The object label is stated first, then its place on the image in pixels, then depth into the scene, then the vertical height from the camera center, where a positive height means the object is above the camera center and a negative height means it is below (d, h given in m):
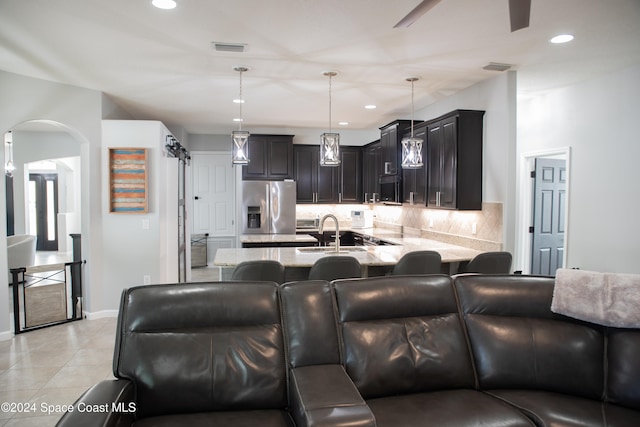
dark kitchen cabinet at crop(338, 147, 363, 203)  7.66 +0.46
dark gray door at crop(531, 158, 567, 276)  5.28 -0.27
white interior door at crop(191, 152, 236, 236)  8.00 +0.09
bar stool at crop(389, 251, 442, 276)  3.52 -0.56
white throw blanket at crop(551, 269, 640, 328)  1.95 -0.49
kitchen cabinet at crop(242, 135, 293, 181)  7.16 +0.74
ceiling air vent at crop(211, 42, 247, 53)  3.34 +1.28
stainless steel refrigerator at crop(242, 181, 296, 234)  6.87 -0.14
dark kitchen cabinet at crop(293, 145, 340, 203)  7.47 +0.44
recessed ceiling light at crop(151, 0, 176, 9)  2.57 +1.26
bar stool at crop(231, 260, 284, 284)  3.13 -0.56
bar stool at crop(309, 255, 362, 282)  3.31 -0.57
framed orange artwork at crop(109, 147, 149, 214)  4.96 +0.22
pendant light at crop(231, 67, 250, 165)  3.85 +0.50
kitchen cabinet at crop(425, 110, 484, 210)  4.39 +0.44
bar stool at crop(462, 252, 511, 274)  3.61 -0.58
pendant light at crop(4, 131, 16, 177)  6.47 +0.88
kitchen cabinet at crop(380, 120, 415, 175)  5.68 +0.80
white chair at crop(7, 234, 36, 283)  6.09 -0.81
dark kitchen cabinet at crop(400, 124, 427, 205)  5.09 +0.24
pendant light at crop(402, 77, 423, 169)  3.97 +0.46
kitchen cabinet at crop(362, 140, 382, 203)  6.83 +0.53
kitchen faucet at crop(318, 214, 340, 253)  3.80 -0.32
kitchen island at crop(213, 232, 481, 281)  3.69 -0.56
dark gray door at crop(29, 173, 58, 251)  10.13 -0.25
